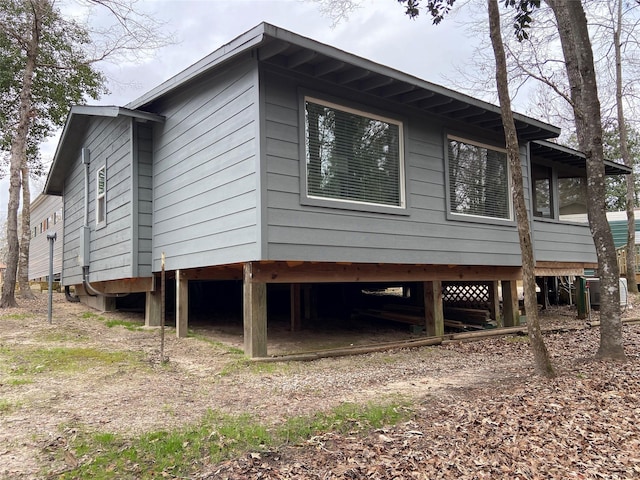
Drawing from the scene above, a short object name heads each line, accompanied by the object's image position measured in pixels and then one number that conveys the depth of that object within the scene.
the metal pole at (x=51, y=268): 7.77
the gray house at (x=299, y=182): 5.50
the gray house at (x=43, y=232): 16.56
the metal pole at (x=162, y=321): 5.27
